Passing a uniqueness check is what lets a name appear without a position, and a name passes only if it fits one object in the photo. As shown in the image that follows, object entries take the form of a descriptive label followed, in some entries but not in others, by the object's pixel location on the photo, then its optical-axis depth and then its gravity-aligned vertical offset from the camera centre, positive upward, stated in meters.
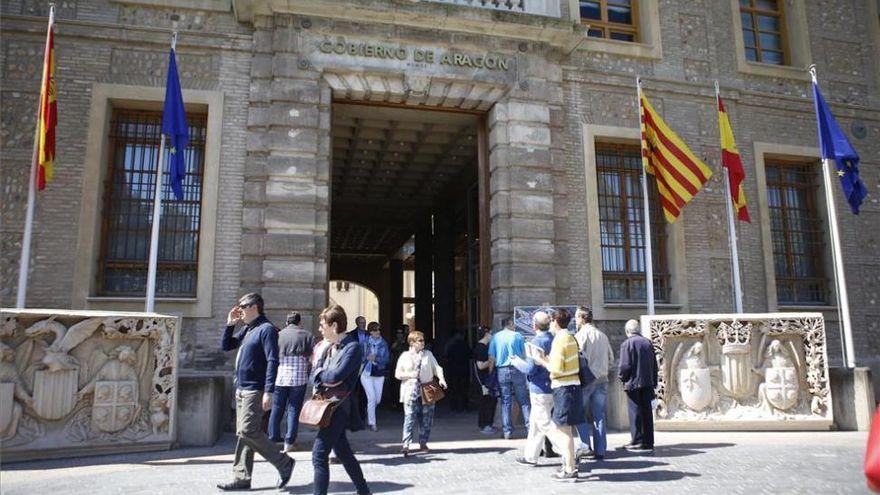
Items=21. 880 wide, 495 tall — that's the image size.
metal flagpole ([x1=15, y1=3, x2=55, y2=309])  9.00 +1.73
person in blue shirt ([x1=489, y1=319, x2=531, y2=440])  8.84 -0.38
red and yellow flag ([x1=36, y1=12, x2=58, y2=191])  9.22 +3.38
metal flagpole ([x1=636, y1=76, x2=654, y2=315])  11.03 +1.51
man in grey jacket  7.78 -0.26
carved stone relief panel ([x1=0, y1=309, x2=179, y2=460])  7.43 -0.40
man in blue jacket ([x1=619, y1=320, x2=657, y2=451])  8.12 -0.50
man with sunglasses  5.91 -0.49
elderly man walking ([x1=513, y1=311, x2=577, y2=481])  6.78 -0.55
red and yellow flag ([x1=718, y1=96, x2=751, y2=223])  11.71 +3.38
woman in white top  8.12 -0.41
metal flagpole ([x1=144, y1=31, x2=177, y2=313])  9.35 +1.60
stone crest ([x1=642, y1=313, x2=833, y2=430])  9.77 -0.44
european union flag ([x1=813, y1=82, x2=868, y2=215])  11.22 +3.39
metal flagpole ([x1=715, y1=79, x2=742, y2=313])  11.43 +1.53
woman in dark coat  5.20 -0.41
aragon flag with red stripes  11.38 +3.29
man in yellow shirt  6.59 -0.41
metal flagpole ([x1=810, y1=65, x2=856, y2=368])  10.57 +1.32
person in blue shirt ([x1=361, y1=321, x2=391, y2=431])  10.34 -0.39
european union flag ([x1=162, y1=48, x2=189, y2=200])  9.97 +3.53
